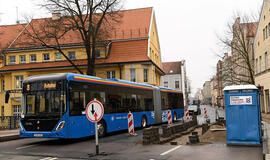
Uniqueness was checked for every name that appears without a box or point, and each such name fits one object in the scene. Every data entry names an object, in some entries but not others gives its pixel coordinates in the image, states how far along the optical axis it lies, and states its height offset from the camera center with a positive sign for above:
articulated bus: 13.23 -0.13
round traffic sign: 10.39 -0.32
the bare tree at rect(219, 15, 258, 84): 38.03 +7.59
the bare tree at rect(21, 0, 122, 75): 28.59 +8.20
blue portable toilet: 10.88 -0.62
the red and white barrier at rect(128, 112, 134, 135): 15.82 -1.30
